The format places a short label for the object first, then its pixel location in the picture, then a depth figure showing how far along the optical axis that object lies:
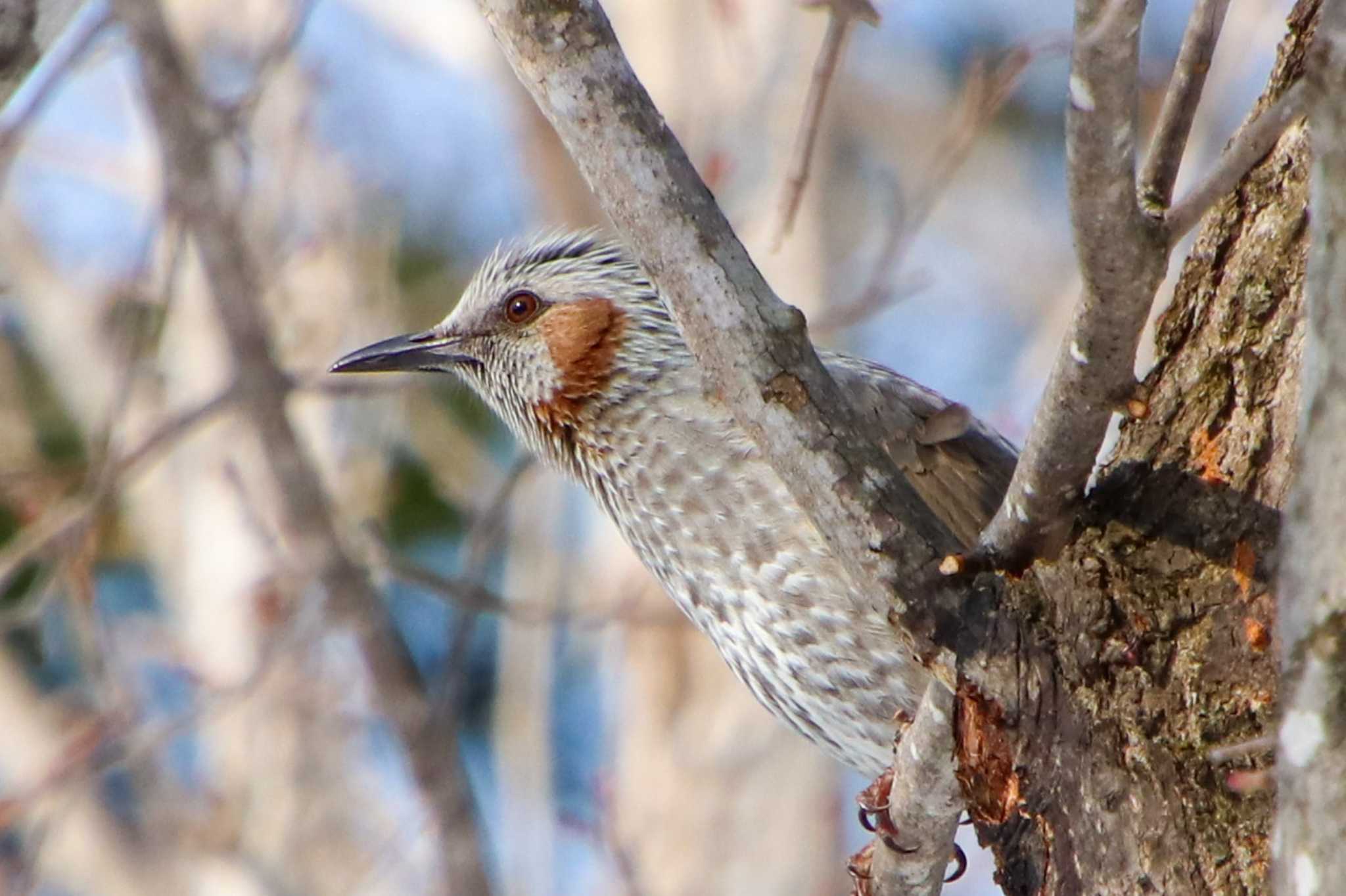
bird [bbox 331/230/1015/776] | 6.67
